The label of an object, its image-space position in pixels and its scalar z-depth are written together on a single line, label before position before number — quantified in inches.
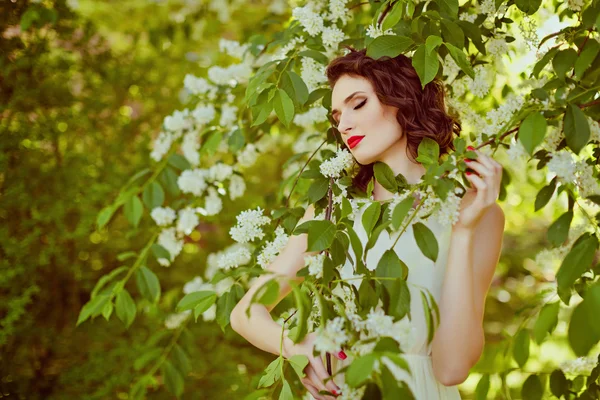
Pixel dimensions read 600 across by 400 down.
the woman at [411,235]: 95.8
